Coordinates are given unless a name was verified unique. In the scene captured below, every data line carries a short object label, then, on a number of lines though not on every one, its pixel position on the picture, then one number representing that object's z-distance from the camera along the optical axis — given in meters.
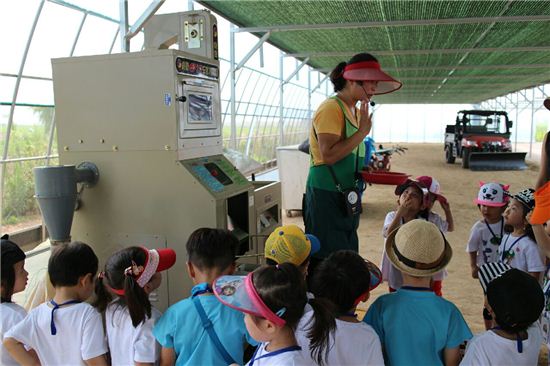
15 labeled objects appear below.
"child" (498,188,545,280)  2.87
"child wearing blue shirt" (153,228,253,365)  1.89
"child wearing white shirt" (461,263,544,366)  1.82
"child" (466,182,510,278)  3.28
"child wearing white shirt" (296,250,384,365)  1.80
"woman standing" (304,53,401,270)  2.63
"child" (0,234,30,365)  2.11
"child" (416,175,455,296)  3.11
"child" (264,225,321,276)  2.27
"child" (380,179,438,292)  3.04
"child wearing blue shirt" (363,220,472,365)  1.88
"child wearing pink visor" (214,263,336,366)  1.56
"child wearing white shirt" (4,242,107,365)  1.98
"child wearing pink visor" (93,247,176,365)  1.97
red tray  2.77
